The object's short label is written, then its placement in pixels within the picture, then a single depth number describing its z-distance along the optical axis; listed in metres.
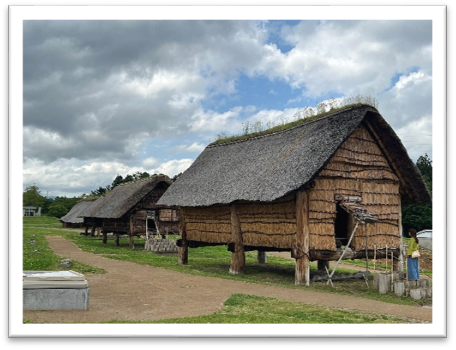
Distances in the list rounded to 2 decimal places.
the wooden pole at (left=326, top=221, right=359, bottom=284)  14.12
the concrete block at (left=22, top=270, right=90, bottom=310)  9.02
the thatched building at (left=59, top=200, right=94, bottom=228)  55.76
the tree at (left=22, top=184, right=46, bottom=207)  81.33
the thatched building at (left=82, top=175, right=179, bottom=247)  29.16
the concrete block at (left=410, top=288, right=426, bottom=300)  11.76
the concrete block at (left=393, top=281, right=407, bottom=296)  12.31
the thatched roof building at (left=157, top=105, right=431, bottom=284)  14.18
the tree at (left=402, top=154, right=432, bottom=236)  38.81
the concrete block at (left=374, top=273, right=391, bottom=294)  12.81
